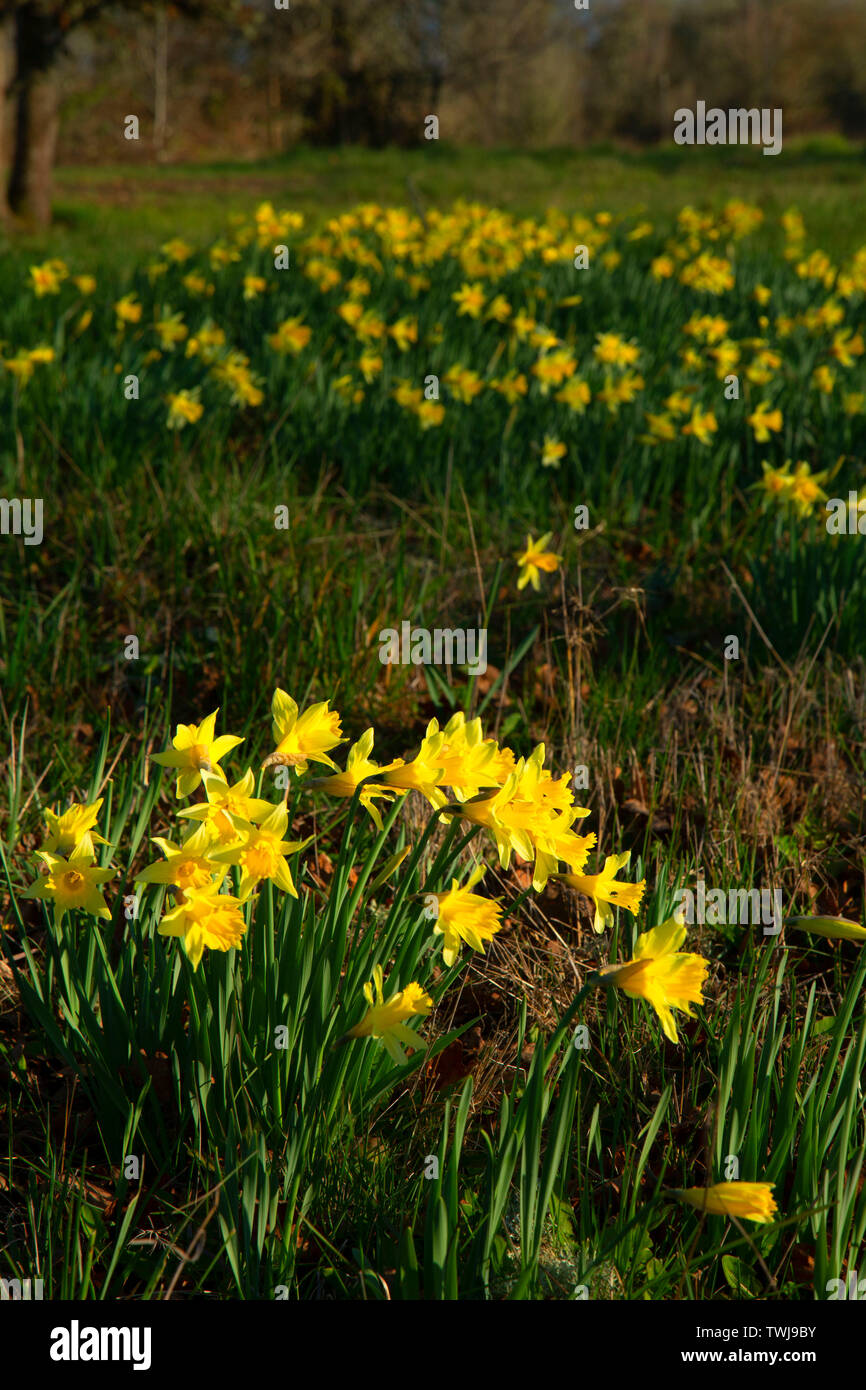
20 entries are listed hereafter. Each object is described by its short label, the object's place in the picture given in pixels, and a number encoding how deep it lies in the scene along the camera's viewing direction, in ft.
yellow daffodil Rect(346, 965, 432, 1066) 4.28
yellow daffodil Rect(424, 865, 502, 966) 4.45
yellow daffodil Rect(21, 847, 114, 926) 4.41
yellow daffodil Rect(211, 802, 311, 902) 4.09
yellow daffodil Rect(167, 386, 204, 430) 11.89
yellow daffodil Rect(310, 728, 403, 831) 4.39
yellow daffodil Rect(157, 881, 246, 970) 4.02
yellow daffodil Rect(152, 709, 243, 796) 4.20
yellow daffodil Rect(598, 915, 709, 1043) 4.04
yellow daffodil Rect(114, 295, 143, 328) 15.05
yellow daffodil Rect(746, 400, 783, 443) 12.27
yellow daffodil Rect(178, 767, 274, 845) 4.05
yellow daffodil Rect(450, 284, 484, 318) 16.29
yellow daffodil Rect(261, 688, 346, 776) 4.42
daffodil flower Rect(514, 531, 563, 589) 8.93
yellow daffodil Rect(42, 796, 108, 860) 4.47
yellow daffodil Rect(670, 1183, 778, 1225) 3.82
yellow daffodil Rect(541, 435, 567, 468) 11.78
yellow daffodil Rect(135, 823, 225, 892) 4.00
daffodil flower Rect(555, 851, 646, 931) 4.41
